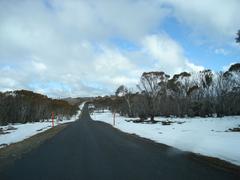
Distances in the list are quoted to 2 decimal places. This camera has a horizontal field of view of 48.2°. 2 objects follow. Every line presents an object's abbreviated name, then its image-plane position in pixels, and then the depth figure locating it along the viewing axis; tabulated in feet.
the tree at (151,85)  184.55
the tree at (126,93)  264.21
